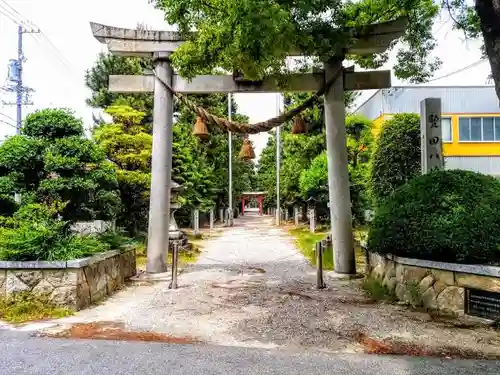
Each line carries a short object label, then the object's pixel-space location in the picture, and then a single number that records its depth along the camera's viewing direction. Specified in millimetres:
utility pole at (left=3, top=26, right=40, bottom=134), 21156
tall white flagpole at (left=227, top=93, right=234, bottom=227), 30612
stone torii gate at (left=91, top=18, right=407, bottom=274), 9102
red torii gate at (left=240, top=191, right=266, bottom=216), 53131
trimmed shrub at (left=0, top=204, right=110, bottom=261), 5969
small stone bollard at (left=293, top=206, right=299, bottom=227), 30162
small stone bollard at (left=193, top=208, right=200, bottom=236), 22658
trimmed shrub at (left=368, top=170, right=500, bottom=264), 5467
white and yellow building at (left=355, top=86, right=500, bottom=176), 26766
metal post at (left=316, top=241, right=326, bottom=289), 7750
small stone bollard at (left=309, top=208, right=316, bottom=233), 21594
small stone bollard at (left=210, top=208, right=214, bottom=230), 28122
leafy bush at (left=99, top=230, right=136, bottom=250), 8094
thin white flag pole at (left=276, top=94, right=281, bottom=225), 30491
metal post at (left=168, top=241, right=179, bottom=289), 7716
